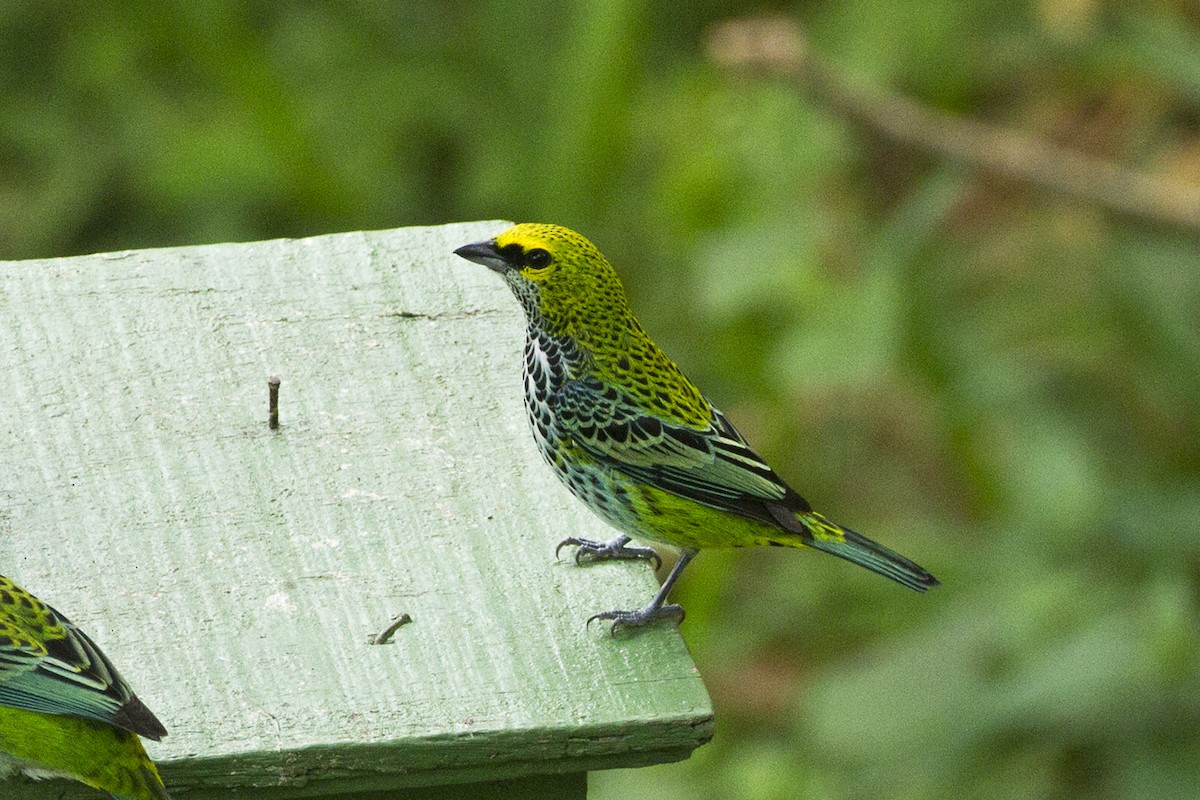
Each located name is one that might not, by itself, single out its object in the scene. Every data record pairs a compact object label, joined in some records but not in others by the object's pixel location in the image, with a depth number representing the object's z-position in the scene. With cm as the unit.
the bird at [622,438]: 763
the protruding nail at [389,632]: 700
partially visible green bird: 635
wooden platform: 665
